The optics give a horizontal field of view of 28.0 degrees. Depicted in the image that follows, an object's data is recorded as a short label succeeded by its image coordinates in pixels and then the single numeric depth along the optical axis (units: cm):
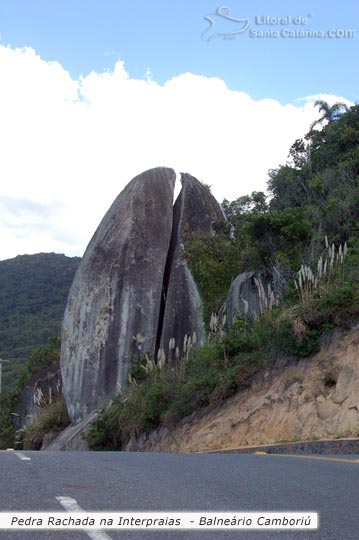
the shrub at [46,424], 2816
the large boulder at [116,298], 2597
